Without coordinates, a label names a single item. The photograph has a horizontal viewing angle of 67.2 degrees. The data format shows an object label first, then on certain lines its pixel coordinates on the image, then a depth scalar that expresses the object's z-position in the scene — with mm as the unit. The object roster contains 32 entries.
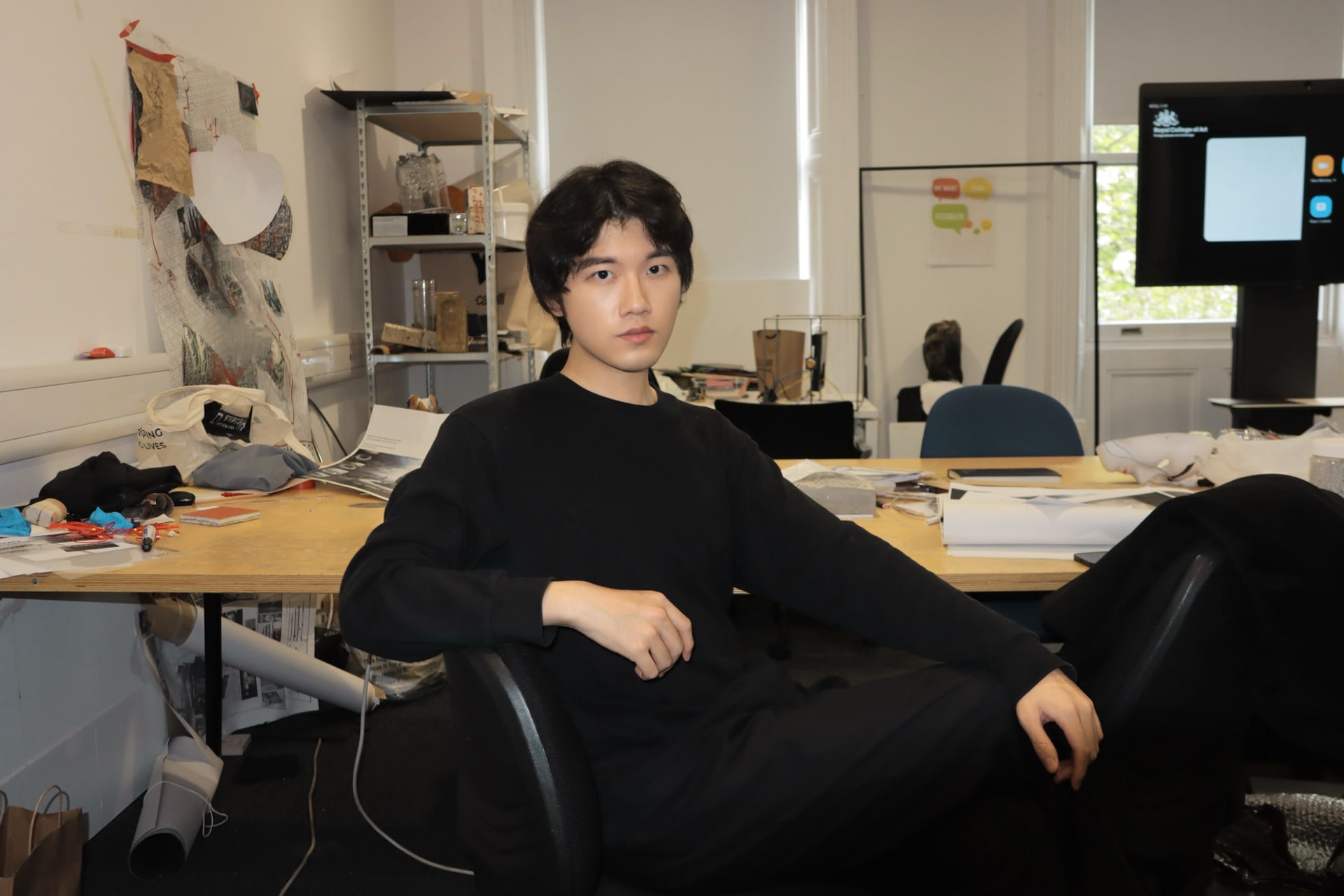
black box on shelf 3545
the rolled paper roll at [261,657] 2236
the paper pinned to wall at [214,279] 2311
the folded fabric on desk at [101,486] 1677
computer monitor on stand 3531
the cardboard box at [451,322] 3686
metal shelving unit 3488
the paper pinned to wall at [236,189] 2428
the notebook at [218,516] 1729
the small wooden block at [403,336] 3656
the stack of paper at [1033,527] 1494
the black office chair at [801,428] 2883
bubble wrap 1454
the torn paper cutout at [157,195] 2242
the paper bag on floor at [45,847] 1385
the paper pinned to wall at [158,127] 2221
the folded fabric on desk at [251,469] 1975
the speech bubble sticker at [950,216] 4969
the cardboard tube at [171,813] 1904
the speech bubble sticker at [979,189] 4938
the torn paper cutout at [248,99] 2789
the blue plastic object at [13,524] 1531
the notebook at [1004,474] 2086
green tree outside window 5312
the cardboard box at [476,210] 3559
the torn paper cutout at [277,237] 2840
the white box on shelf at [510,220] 3877
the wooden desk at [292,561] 1400
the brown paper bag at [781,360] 3775
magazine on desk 1978
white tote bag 2008
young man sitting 982
